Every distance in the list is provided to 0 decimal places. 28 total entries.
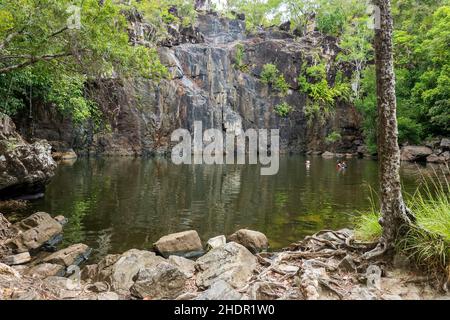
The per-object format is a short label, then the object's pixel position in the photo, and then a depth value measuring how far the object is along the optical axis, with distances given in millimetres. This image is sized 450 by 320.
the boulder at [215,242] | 8439
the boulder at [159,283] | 5262
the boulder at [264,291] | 4680
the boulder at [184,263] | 6422
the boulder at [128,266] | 6184
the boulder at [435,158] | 30119
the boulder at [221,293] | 4441
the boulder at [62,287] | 5225
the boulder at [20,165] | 12703
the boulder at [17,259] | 7331
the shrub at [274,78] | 47438
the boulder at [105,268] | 6471
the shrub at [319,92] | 48094
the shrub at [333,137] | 45781
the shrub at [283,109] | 47281
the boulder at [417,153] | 32188
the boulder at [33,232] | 8352
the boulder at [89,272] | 6684
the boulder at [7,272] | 5407
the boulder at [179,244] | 8391
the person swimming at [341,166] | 25123
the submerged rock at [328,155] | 41488
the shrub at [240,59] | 47312
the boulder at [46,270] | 6560
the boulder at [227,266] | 5414
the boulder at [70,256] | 7418
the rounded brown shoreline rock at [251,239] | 8491
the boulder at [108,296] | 5123
